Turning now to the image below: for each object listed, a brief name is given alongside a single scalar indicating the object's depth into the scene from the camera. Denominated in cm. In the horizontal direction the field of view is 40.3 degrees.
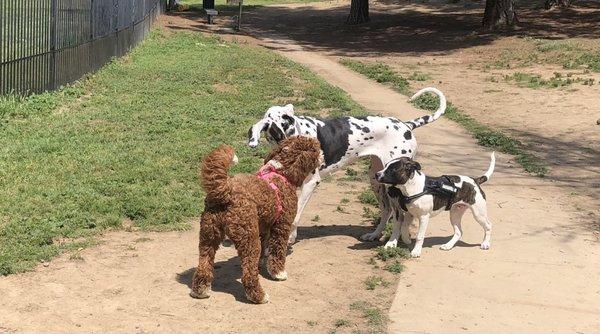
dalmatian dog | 693
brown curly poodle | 562
